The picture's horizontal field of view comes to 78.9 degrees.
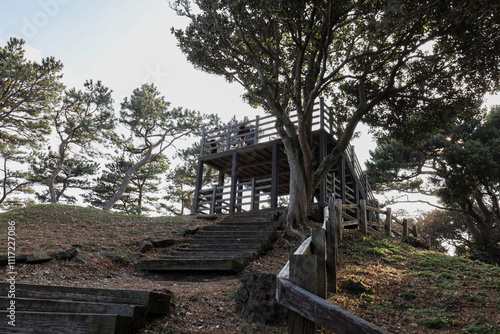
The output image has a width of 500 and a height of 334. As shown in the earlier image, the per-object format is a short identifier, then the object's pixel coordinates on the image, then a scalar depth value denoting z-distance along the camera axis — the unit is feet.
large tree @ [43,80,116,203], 86.38
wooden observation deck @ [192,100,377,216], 51.98
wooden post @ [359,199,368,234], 38.67
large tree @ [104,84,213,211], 92.40
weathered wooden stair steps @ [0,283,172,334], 10.41
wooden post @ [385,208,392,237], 41.98
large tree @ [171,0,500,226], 34.86
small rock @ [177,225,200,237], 37.86
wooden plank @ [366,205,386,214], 39.65
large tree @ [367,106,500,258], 64.54
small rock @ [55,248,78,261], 25.88
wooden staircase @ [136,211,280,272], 26.35
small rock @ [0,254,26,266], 23.09
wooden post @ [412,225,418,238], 49.60
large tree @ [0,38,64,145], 68.95
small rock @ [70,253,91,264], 25.96
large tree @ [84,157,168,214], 95.35
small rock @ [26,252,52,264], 24.36
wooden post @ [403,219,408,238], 45.11
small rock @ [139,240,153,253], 31.86
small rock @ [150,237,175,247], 33.71
